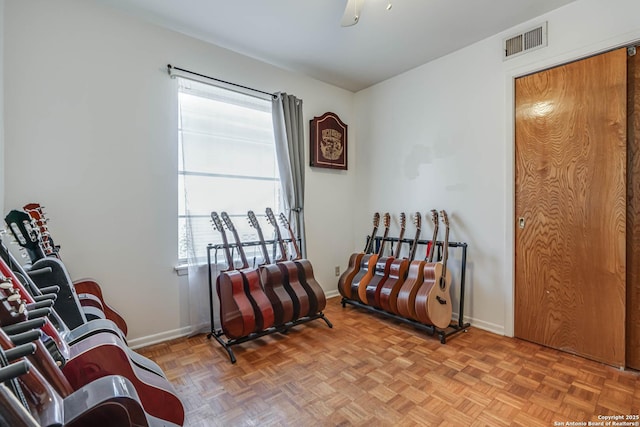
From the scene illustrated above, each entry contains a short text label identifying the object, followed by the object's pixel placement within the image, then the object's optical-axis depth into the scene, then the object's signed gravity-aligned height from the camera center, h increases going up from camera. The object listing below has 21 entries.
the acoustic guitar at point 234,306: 2.22 -0.74
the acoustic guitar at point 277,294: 2.45 -0.71
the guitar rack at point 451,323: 2.50 -1.01
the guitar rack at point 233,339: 2.28 -1.01
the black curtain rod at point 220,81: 2.44 +1.21
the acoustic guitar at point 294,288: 2.57 -0.70
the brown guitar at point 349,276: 3.10 -0.70
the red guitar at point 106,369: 1.00 -0.56
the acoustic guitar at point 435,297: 2.43 -0.75
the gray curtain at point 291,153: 3.06 +0.61
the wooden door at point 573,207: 2.03 +0.00
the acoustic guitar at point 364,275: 2.97 -0.68
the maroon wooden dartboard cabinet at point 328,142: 3.42 +0.82
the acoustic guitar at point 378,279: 2.83 -0.68
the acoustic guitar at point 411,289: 2.54 -0.70
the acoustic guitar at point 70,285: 1.39 -0.42
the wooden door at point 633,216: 1.98 -0.06
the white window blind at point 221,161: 2.58 +0.48
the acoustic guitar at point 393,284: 2.70 -0.70
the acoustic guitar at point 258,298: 2.32 -0.71
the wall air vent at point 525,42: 2.31 +1.37
